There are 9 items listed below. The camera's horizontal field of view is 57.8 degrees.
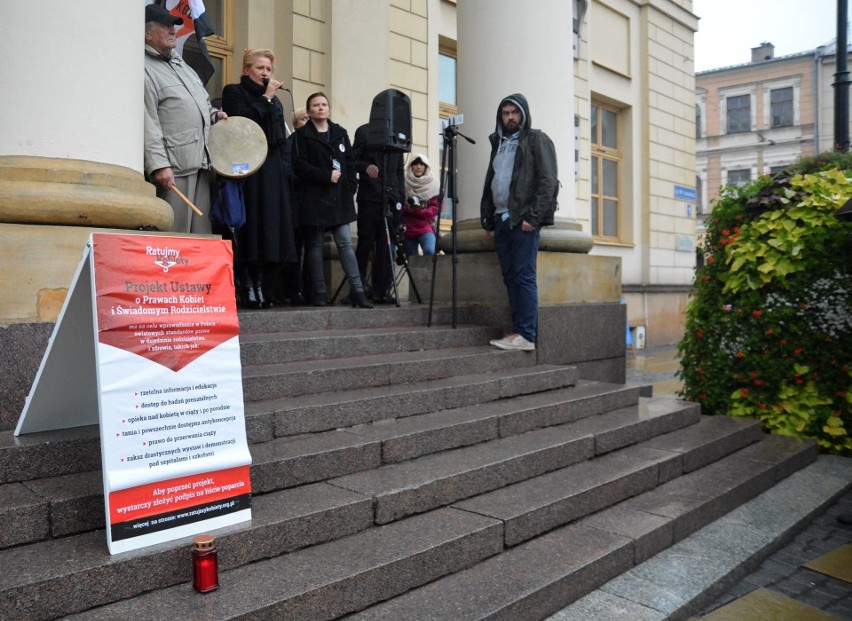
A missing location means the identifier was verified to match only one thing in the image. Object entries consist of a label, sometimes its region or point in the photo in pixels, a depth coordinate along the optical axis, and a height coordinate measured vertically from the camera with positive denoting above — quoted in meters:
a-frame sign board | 2.77 -0.32
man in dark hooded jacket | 6.00 +0.74
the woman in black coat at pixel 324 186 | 6.34 +0.91
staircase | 2.75 -0.93
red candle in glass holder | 2.67 -0.93
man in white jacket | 4.95 +1.19
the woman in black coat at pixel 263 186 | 5.89 +0.85
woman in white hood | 8.03 +0.96
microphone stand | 6.19 +1.02
